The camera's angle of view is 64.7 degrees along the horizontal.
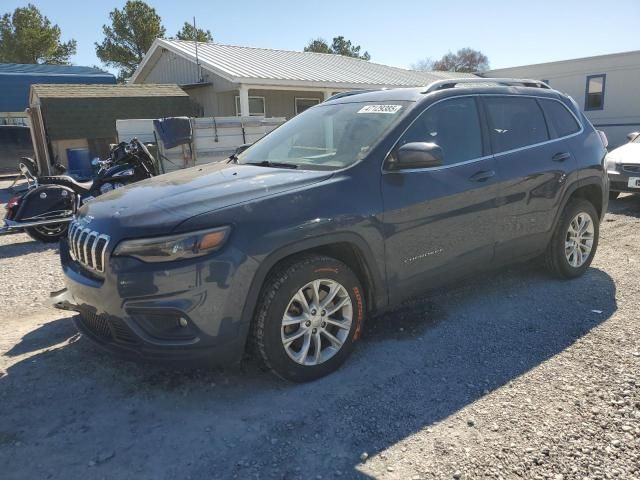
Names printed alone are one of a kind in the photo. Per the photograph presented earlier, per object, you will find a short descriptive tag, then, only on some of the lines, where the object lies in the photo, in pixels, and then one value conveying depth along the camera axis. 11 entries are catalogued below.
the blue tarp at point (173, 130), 8.71
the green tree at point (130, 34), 36.19
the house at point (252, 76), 15.99
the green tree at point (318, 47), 55.15
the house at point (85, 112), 14.52
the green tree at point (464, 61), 69.81
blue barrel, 14.14
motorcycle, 6.95
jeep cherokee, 2.77
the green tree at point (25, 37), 37.47
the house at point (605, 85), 20.14
